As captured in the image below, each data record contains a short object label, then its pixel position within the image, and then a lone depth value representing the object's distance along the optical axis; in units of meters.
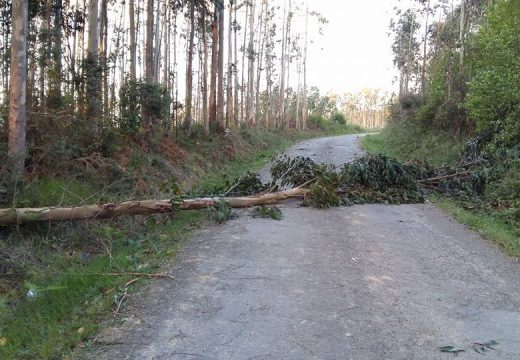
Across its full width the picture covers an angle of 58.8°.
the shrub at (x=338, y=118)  62.22
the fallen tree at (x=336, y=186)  9.32
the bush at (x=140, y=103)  12.86
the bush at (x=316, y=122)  53.30
